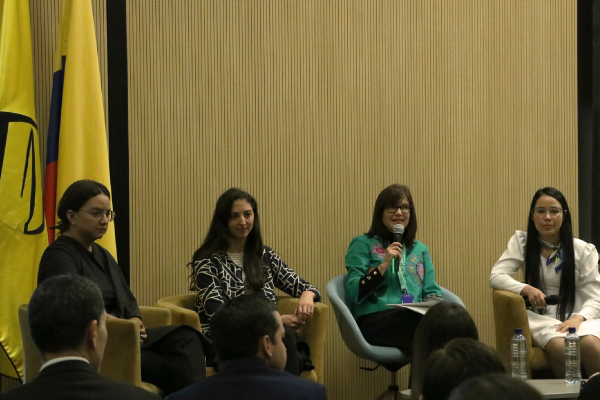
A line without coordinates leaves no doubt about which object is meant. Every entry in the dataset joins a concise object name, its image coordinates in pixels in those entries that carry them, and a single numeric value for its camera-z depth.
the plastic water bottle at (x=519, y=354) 7.49
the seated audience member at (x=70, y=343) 3.33
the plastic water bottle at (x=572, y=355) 7.48
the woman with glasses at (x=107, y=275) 6.65
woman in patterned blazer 7.75
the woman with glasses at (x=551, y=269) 8.58
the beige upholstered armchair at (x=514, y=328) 8.25
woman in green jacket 8.30
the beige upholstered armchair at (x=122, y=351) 6.29
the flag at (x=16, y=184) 7.82
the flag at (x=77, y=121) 8.08
